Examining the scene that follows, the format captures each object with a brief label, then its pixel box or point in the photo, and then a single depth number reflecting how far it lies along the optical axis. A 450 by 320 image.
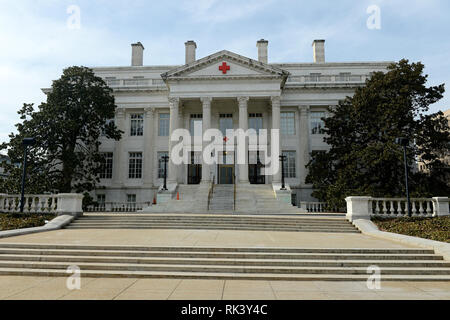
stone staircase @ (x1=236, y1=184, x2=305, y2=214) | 24.25
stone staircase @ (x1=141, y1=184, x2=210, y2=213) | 24.67
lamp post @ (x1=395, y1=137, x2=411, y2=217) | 17.25
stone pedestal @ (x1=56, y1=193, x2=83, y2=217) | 17.66
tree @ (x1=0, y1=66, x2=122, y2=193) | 26.31
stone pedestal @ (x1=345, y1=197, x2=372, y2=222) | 16.95
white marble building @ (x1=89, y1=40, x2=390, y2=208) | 30.94
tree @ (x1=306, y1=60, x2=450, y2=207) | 24.34
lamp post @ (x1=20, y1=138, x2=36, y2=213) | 17.32
